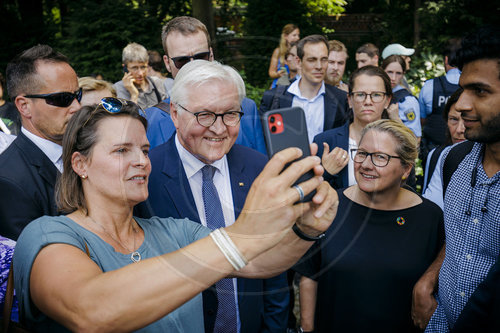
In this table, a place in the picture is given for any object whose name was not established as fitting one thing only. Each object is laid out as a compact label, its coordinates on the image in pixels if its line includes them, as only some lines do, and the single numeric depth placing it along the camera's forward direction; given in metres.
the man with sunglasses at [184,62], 2.48
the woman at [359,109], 2.85
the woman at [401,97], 4.16
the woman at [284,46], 5.54
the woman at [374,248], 2.14
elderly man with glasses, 1.74
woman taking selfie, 1.04
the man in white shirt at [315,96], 2.80
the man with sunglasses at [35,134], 1.99
